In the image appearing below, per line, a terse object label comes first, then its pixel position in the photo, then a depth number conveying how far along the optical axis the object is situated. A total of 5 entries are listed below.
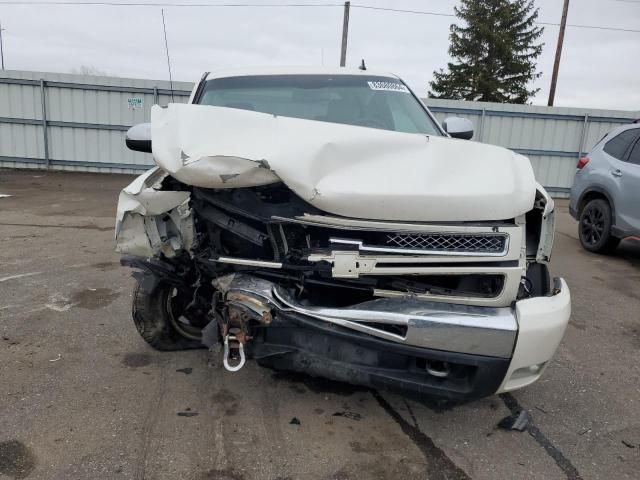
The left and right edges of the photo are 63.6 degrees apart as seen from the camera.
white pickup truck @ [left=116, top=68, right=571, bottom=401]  2.26
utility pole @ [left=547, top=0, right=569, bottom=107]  21.09
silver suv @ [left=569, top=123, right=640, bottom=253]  6.20
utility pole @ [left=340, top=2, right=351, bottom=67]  20.64
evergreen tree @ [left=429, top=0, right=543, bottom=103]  28.08
